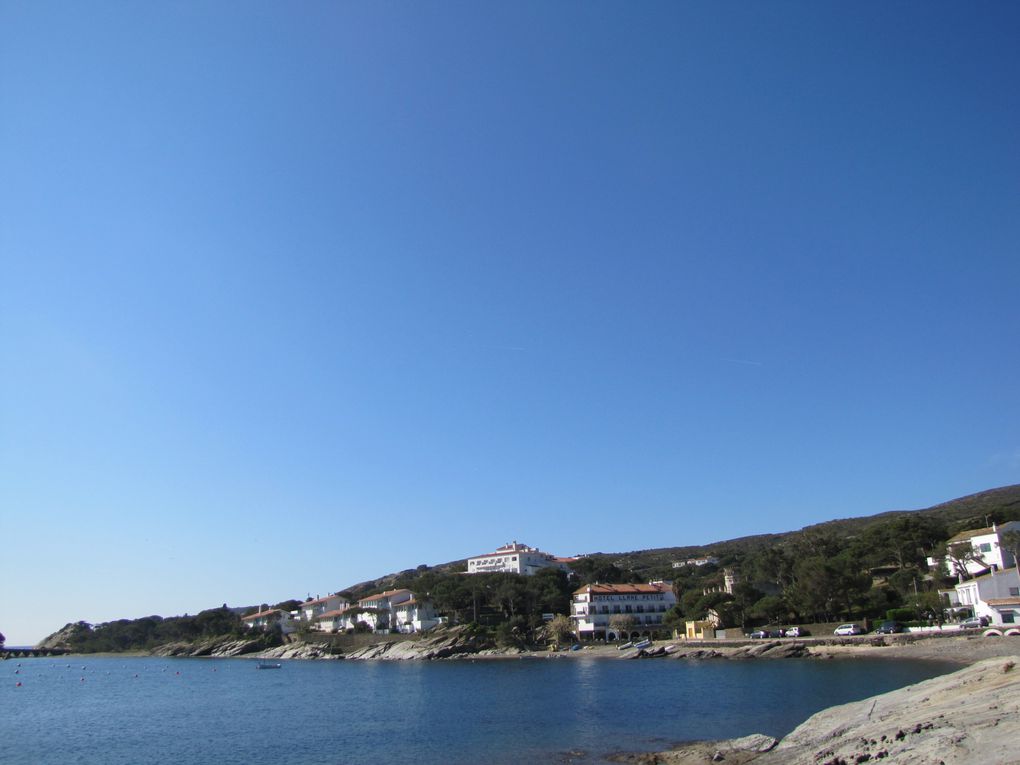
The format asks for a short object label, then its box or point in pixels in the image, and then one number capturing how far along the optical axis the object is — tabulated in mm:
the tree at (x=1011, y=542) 71688
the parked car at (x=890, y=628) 67062
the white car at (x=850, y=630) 69812
